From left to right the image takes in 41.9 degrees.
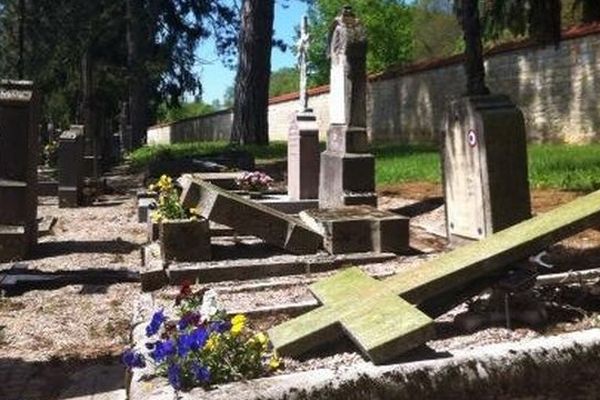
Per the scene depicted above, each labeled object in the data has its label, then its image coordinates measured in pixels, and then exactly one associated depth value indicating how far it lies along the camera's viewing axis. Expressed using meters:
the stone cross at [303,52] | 16.22
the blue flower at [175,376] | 3.16
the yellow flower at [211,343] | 3.34
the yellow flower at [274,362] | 3.41
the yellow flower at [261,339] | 3.44
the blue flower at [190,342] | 3.28
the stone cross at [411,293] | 3.39
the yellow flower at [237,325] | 3.45
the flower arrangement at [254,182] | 12.10
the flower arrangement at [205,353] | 3.22
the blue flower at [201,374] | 3.18
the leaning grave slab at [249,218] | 7.09
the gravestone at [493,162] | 6.16
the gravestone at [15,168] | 8.76
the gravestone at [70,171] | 14.68
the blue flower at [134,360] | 3.47
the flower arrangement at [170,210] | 7.32
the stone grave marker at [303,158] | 11.59
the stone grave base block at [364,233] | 7.40
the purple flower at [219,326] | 3.49
